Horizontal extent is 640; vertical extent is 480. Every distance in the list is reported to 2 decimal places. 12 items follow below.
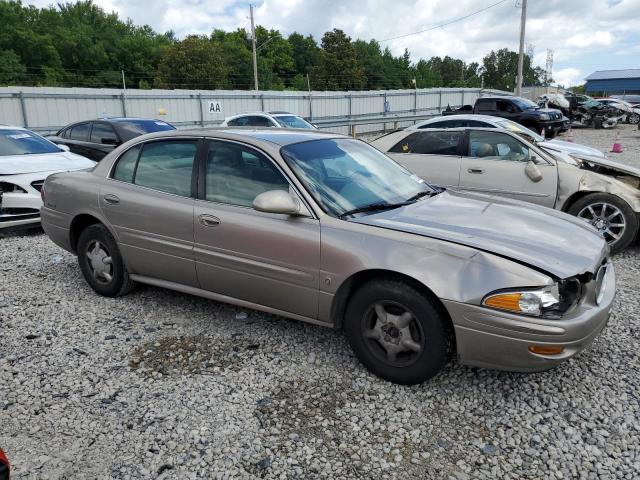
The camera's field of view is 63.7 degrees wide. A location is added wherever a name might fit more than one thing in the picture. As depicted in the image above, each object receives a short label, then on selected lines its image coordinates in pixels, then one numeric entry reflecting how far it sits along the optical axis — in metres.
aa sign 20.86
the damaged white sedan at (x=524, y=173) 5.80
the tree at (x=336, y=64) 74.69
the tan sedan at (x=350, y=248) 2.84
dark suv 18.33
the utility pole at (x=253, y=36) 41.69
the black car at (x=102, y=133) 9.83
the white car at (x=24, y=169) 6.78
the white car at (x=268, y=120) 13.32
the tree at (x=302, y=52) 92.25
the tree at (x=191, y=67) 61.19
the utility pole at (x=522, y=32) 30.66
